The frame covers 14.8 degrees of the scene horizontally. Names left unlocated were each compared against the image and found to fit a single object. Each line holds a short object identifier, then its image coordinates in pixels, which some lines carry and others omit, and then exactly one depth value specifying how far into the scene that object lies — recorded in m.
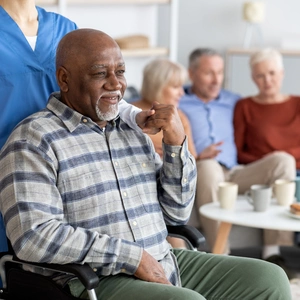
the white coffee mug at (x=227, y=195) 5.58
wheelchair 3.18
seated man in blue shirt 6.42
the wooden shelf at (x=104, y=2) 6.69
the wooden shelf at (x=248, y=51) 9.41
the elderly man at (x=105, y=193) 3.27
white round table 5.29
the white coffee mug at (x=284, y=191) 5.67
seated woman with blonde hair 6.30
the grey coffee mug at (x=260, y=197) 5.48
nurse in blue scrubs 3.63
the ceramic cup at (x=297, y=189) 5.88
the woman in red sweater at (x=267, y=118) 7.08
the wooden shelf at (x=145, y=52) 7.56
